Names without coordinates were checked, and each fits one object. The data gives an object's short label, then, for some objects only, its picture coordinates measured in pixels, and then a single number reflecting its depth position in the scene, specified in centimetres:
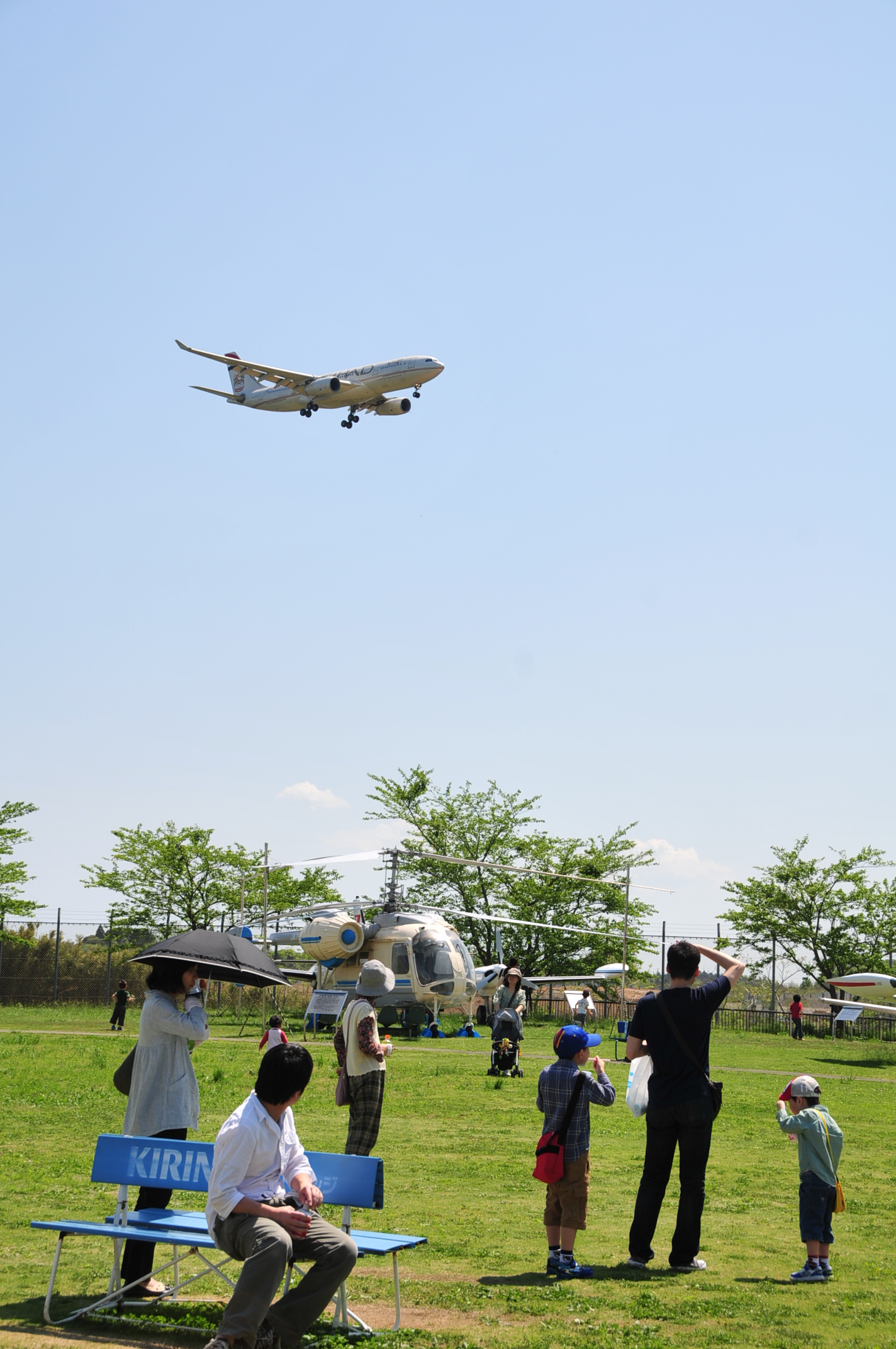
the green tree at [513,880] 4162
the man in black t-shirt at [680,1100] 687
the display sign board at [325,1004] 2455
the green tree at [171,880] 4228
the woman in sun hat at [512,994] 1773
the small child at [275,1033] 1423
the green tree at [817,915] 3788
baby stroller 1738
